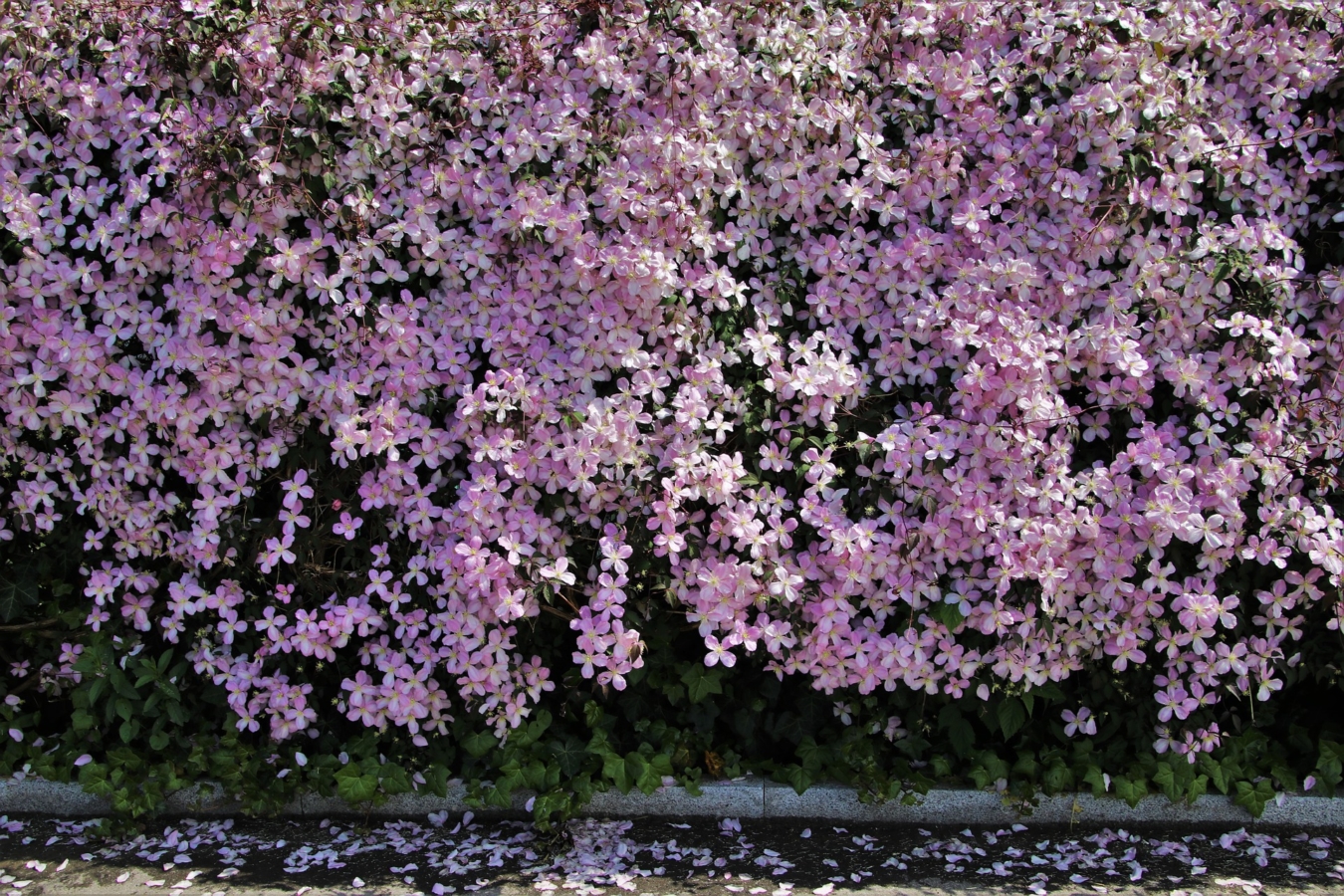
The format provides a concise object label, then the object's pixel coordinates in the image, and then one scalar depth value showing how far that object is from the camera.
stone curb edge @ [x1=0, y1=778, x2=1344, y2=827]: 3.38
